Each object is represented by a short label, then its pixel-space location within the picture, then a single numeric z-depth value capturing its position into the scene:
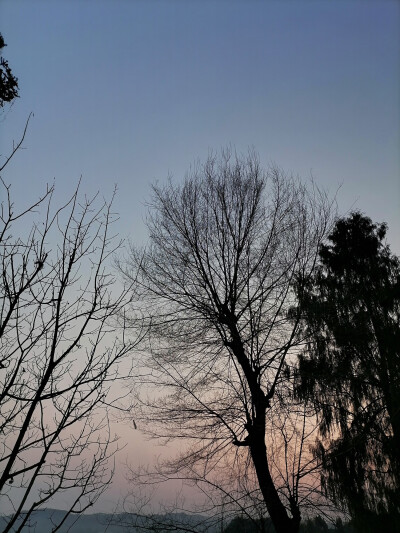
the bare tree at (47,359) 2.14
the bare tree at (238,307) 7.32
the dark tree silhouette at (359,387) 10.10
